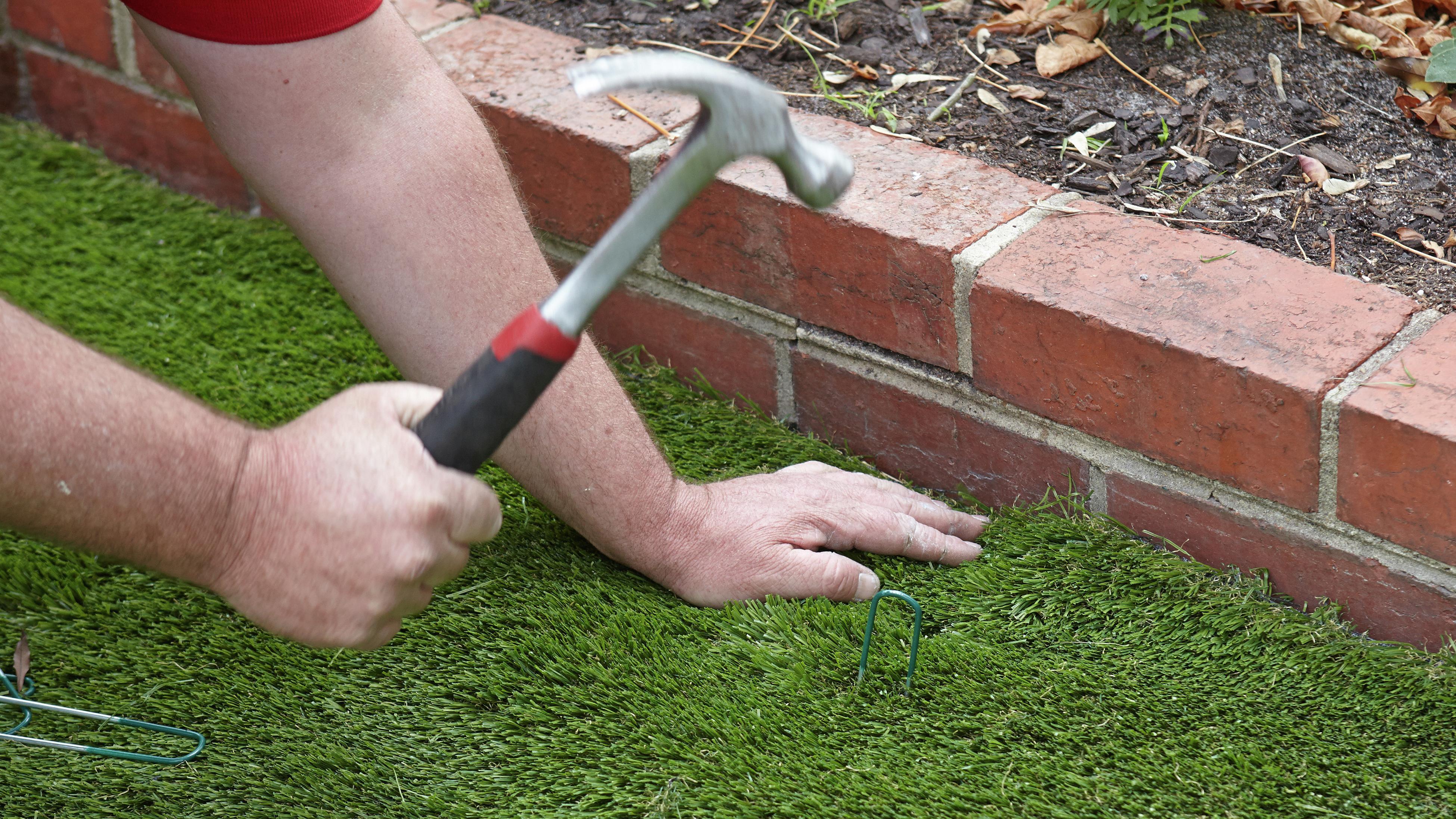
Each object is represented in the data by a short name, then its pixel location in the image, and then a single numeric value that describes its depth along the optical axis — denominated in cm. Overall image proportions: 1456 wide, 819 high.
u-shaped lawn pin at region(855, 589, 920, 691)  182
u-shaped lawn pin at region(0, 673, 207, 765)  185
